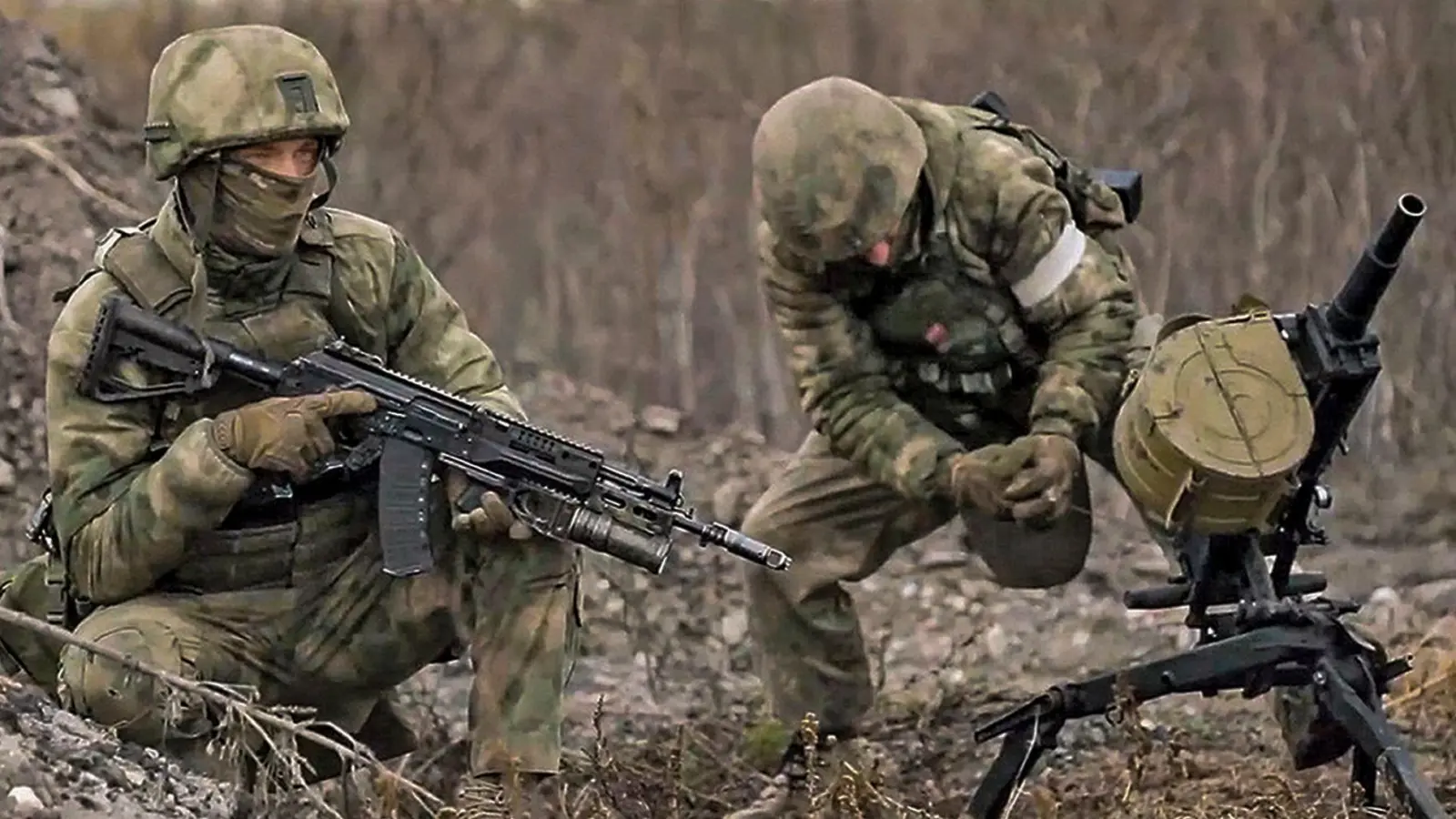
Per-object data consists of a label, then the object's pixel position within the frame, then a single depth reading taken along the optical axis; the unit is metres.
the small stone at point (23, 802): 8.53
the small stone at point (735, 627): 16.56
